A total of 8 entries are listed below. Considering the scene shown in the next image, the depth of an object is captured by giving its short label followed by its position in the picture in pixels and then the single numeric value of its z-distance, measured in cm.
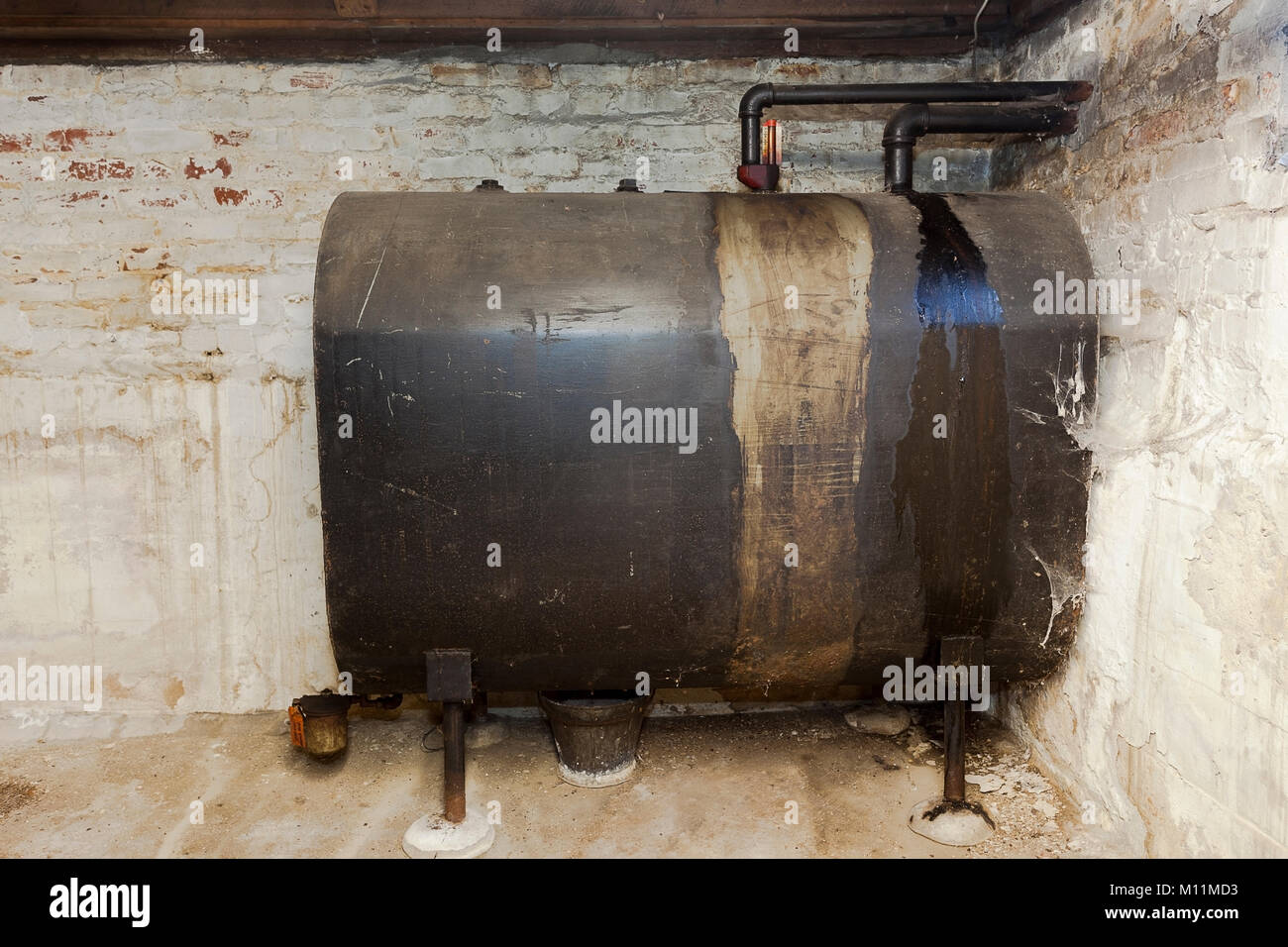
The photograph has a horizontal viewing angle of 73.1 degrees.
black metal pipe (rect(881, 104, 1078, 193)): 225
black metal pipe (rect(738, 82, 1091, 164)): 222
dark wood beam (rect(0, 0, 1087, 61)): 241
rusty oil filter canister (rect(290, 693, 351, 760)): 237
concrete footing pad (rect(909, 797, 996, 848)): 208
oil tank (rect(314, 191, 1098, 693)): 188
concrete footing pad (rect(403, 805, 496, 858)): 207
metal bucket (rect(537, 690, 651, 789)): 231
